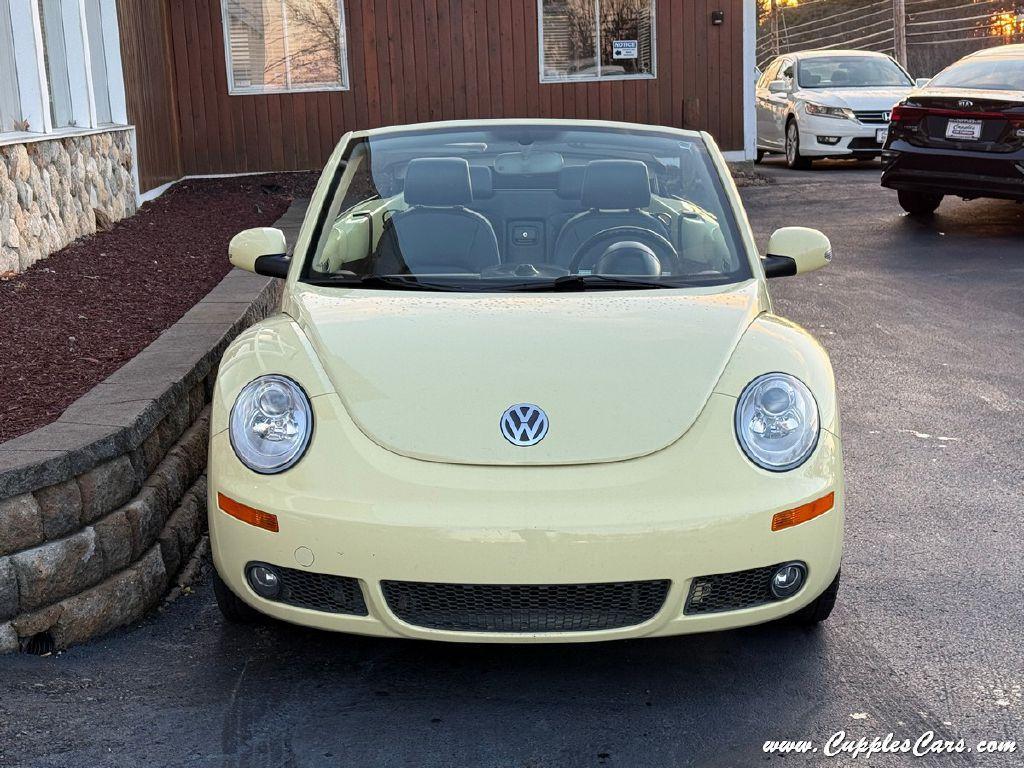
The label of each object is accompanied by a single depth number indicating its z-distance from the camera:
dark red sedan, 10.69
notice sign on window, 16.97
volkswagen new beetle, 3.04
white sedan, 16.98
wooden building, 16.25
